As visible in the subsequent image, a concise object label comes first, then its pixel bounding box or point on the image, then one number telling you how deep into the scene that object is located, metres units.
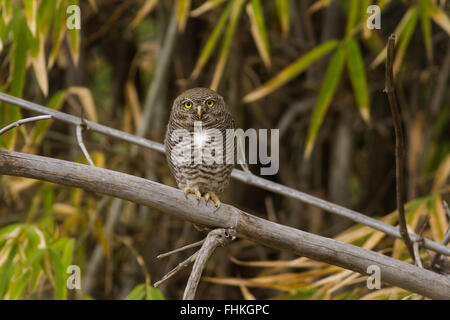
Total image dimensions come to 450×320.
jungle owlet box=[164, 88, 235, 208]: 3.80
